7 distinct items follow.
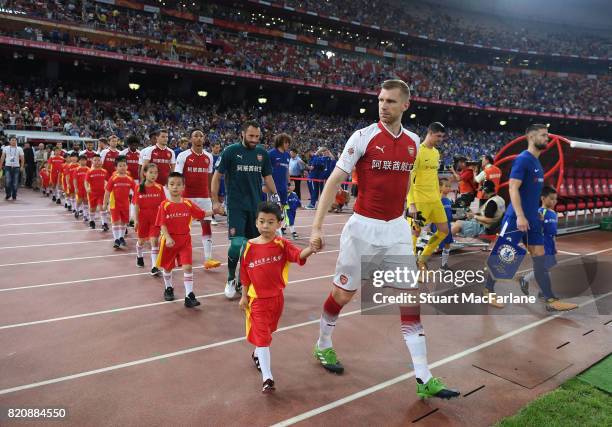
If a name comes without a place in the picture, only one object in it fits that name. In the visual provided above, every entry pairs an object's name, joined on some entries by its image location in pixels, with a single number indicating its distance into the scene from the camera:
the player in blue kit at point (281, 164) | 8.73
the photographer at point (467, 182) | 10.62
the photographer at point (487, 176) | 9.36
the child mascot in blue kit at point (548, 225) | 5.62
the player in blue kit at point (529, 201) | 5.06
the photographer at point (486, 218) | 7.00
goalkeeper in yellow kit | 6.13
